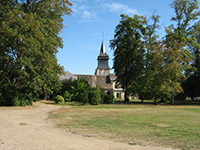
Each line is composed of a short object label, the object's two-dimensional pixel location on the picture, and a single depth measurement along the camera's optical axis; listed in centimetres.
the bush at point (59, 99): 2849
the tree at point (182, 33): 3250
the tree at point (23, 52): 1856
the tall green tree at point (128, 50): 3469
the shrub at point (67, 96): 3092
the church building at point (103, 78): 5701
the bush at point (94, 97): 2838
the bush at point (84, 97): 2825
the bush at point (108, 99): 3212
